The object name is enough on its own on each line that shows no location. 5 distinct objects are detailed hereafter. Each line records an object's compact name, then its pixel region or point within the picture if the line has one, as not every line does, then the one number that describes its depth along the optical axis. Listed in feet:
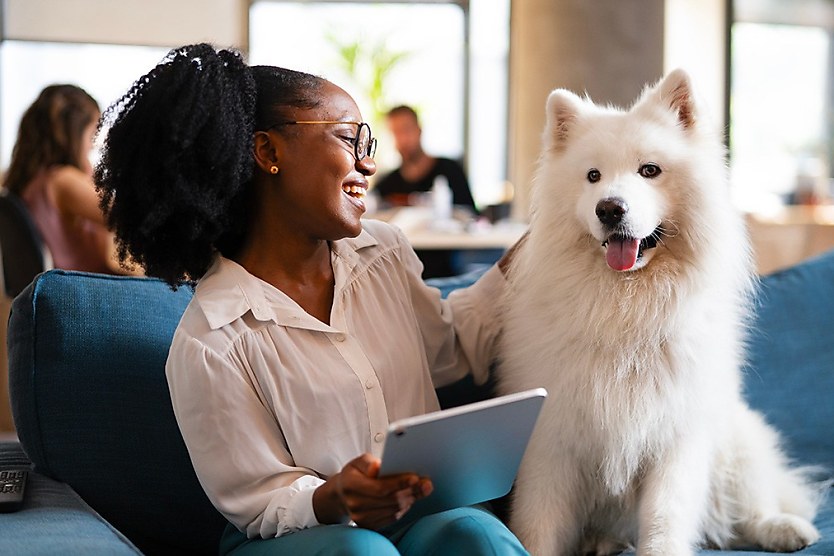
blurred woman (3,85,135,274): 14.29
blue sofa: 6.27
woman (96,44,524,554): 5.27
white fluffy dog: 6.07
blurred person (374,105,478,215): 22.75
